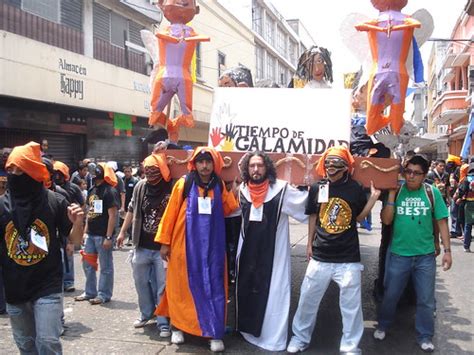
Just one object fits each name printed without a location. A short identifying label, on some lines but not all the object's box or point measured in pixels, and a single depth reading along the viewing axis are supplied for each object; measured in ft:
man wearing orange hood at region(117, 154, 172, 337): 15.57
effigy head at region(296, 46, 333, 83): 18.89
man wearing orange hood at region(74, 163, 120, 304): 18.88
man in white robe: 14.20
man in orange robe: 14.21
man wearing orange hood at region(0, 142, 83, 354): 9.98
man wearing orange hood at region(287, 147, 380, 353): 13.24
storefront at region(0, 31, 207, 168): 34.12
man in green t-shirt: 13.98
